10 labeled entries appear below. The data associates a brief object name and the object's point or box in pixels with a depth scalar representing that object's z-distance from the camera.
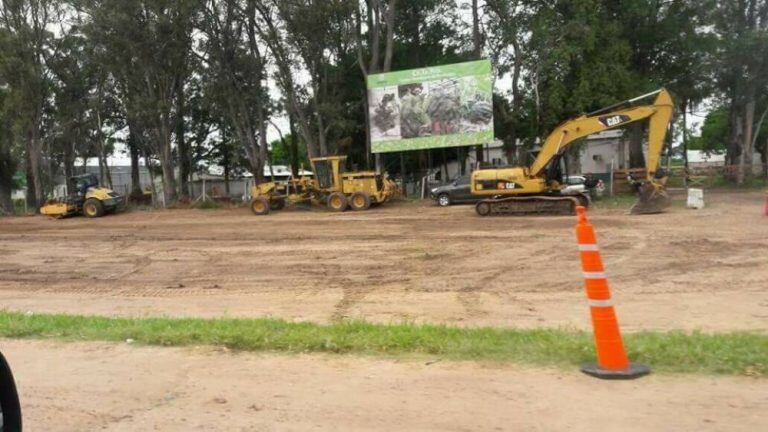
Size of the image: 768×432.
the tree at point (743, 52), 34.13
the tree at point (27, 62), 36.42
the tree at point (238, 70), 36.44
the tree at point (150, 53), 33.38
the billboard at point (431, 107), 33.59
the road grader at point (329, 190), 30.16
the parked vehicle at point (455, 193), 30.73
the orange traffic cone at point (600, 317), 5.21
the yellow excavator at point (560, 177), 23.45
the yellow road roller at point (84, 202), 33.41
